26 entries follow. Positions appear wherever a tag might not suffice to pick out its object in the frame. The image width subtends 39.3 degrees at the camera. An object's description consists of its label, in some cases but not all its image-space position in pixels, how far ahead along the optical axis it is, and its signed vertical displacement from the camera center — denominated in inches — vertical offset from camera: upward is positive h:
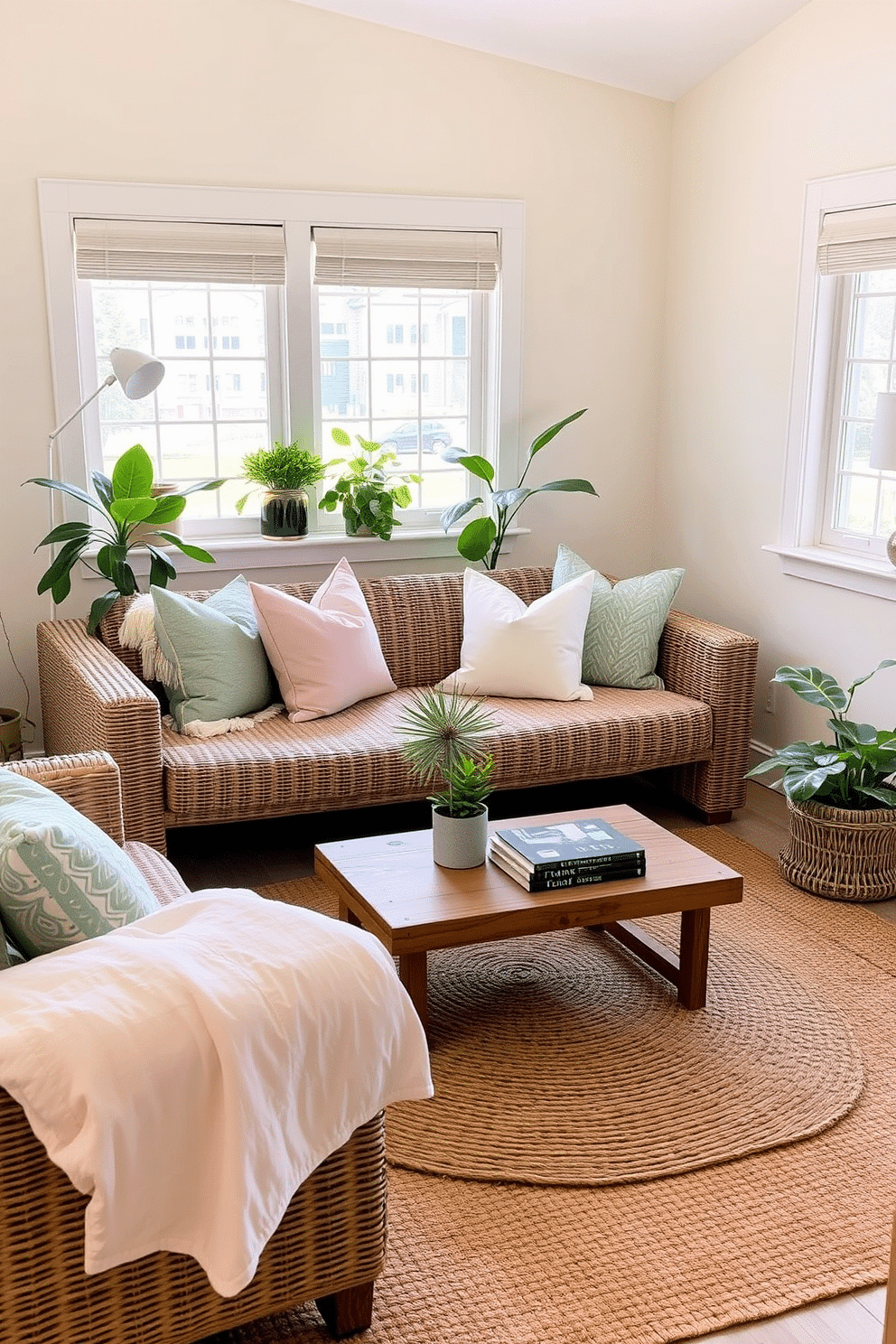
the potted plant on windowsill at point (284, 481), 174.9 -14.6
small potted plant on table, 108.0 -33.6
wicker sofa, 132.9 -40.7
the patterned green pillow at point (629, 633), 167.5 -33.3
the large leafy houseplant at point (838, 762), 136.6 -41.5
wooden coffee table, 102.5 -43.2
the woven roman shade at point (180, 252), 161.8 +15.7
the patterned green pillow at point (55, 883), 69.4 -28.5
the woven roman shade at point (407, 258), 173.6 +16.3
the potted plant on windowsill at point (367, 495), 178.1 -16.6
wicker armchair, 62.7 -47.0
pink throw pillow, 150.7 -33.0
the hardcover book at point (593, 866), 108.2 -41.6
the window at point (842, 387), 154.8 -1.0
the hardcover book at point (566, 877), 107.9 -42.5
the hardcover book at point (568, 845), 109.1 -41.0
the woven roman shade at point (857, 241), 149.6 +16.6
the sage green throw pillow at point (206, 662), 146.3 -33.2
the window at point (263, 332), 163.8 +5.8
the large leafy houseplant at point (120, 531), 151.1 -18.9
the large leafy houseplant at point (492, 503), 178.1 -17.8
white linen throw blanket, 60.9 -34.9
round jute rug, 95.7 -57.1
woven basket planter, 137.6 -51.1
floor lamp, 142.3 +0.2
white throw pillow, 159.6 -33.9
